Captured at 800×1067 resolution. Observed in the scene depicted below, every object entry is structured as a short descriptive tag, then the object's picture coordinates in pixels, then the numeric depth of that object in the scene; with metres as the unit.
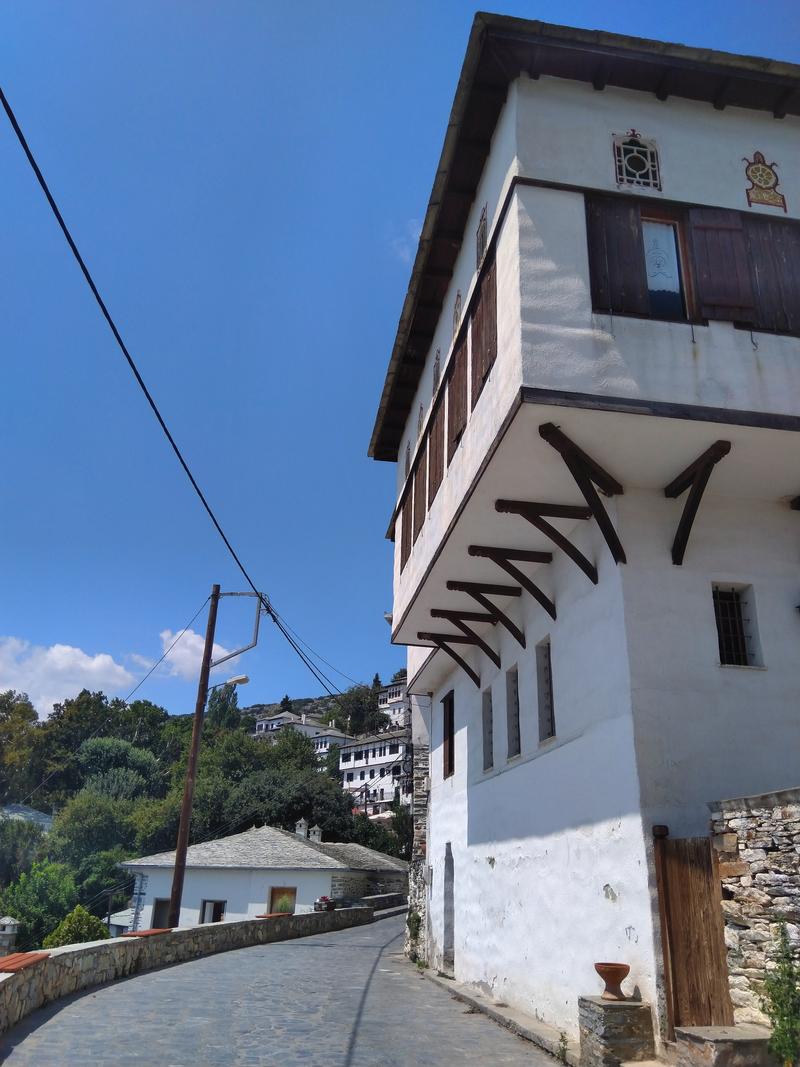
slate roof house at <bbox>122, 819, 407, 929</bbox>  33.97
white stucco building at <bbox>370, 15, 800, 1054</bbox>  7.86
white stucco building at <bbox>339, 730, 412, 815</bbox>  81.05
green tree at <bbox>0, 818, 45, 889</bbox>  57.22
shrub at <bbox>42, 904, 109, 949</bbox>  23.31
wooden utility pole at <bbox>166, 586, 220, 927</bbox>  18.39
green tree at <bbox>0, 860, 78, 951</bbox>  42.62
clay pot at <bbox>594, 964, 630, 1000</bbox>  7.22
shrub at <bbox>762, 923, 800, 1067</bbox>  5.69
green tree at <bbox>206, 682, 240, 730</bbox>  101.53
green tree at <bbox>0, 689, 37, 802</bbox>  79.25
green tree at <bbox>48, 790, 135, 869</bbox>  56.75
